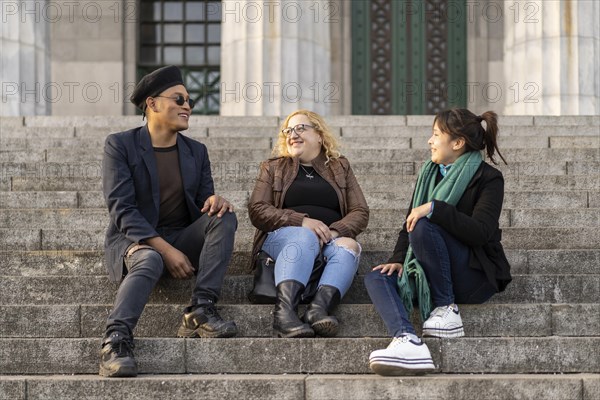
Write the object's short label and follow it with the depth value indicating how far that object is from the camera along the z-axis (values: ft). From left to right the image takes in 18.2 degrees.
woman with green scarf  34.01
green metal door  97.55
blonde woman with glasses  34.77
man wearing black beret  33.97
